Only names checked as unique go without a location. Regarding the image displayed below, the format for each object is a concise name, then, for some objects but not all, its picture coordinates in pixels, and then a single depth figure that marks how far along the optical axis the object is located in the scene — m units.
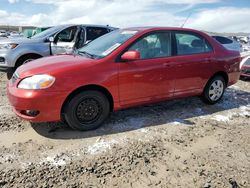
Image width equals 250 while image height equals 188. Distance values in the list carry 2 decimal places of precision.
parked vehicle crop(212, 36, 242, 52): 8.89
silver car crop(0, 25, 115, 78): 5.07
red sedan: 2.73
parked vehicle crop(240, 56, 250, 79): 5.84
